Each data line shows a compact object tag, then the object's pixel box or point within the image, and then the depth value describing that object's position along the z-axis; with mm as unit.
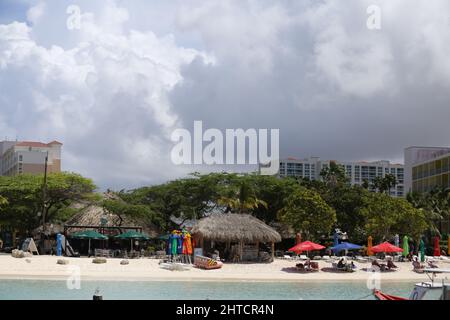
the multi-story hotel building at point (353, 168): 141250
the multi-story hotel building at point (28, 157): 95375
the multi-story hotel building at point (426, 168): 63069
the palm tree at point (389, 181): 74256
